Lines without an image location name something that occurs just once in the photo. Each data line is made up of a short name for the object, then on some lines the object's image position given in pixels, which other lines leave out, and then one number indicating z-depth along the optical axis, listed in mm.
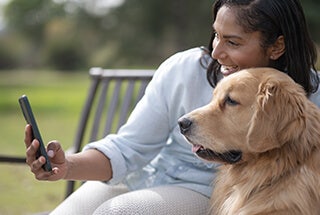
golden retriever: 2275
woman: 2547
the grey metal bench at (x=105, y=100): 3861
